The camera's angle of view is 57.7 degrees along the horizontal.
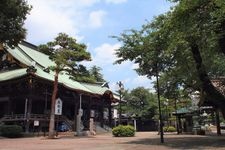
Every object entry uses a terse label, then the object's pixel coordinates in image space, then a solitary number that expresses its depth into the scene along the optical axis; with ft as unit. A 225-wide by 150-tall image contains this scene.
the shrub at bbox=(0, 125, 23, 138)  69.26
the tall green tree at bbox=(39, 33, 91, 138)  70.22
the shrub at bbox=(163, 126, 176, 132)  105.67
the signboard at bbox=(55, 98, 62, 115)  79.66
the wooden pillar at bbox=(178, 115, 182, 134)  88.13
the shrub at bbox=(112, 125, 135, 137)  73.39
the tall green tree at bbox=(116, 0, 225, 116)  36.89
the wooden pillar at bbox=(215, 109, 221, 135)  71.72
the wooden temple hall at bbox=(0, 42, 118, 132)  78.61
